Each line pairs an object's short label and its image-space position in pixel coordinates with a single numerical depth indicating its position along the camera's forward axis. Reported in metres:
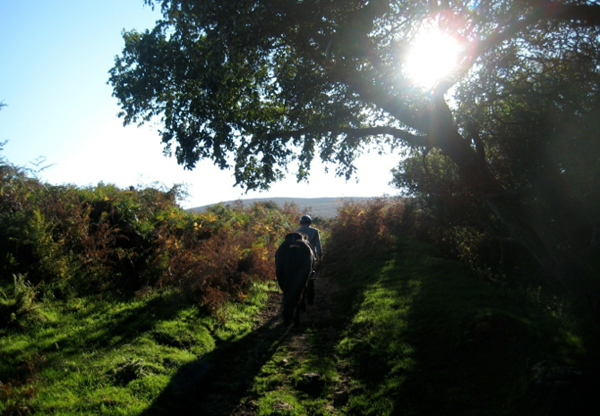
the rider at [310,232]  12.30
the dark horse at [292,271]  9.29
